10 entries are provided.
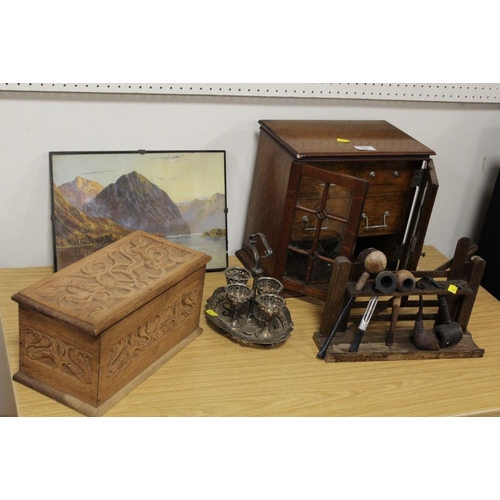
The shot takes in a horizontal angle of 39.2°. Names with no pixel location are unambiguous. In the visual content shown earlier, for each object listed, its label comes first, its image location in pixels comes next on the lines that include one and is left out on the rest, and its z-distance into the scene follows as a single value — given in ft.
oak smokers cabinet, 7.20
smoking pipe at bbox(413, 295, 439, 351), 7.05
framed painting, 7.61
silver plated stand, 6.89
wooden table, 6.08
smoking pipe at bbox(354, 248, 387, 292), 6.76
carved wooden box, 5.67
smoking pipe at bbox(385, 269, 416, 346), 6.86
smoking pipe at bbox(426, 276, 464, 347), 7.09
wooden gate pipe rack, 6.84
